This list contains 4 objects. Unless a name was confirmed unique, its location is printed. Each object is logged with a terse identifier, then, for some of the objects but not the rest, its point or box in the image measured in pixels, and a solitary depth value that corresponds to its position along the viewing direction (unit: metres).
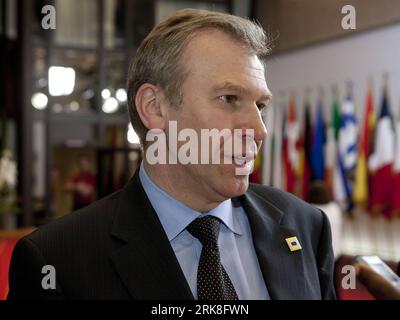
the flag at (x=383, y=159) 2.65
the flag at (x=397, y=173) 2.44
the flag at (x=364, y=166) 2.71
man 0.86
